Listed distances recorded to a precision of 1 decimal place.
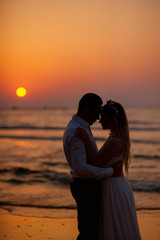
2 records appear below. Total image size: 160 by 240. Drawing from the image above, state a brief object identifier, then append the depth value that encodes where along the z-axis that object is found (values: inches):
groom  143.0
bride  153.6
